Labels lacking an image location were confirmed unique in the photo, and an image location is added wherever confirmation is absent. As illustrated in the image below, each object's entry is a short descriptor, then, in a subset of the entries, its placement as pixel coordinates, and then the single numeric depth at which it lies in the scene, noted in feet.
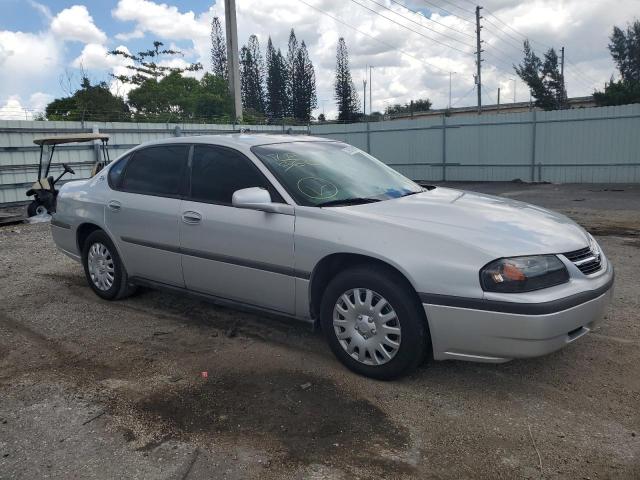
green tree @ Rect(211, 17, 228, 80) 206.18
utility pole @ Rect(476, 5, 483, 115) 136.65
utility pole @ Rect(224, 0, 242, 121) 90.38
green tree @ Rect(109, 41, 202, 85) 164.35
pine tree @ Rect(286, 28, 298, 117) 206.18
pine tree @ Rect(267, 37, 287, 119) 207.00
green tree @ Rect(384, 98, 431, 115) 225.11
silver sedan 10.01
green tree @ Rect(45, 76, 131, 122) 113.09
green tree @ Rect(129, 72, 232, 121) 141.69
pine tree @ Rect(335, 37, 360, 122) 195.93
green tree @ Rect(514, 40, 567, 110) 151.43
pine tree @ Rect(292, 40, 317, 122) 206.18
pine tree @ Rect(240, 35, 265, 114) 211.82
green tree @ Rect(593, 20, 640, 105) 142.10
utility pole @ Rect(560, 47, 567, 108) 151.33
